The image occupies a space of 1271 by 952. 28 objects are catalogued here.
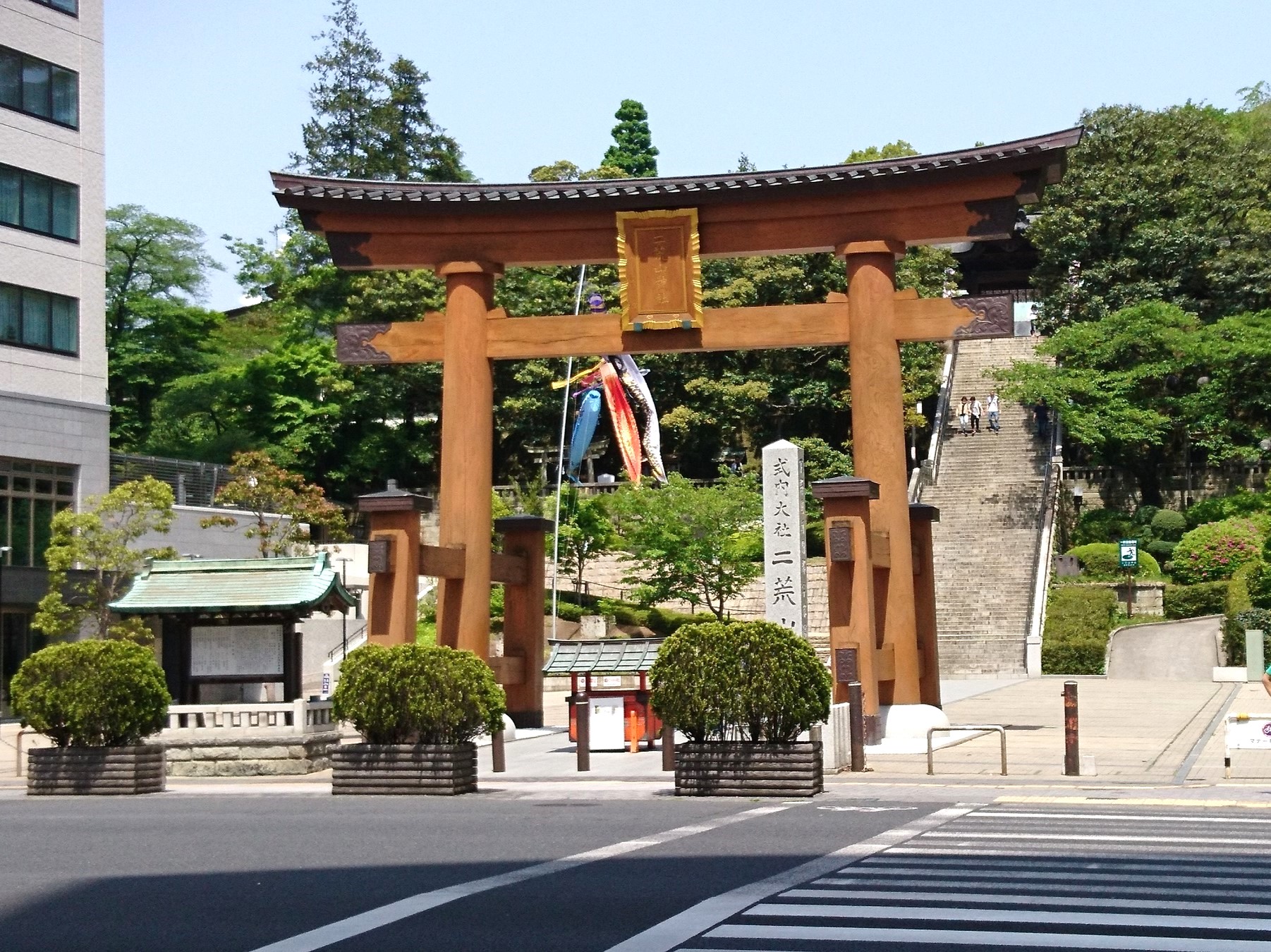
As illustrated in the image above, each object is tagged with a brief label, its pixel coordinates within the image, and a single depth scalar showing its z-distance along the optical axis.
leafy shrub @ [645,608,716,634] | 52.38
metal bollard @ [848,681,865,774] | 22.38
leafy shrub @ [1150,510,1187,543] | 56.84
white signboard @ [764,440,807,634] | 24.83
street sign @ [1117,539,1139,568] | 51.38
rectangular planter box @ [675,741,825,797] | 19.17
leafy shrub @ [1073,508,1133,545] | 58.12
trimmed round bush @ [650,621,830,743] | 19.19
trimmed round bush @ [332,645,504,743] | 20.03
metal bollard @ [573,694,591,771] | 23.59
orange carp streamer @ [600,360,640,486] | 50.34
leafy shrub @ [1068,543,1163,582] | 53.69
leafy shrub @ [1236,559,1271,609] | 49.22
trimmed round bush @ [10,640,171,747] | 21.47
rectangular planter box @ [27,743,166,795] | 21.53
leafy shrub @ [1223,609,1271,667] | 46.41
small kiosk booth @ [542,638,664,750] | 26.69
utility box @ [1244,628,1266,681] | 40.84
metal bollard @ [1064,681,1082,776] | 21.14
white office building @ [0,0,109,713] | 41.09
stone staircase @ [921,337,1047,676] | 49.19
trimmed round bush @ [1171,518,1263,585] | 51.66
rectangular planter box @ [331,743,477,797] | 20.05
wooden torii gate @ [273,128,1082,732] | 26.77
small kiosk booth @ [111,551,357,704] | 27.23
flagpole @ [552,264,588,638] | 48.41
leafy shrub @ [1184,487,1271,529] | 55.59
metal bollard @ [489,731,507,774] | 23.34
